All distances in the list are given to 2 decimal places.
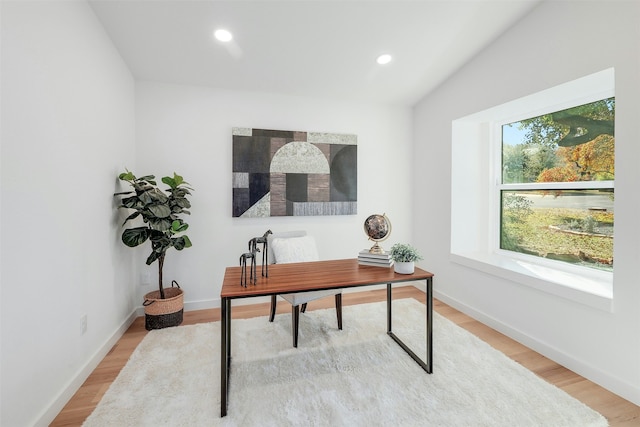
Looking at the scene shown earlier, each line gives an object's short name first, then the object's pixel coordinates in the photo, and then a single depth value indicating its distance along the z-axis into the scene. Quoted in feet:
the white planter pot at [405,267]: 6.22
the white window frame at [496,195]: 6.84
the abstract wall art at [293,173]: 10.05
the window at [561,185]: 7.07
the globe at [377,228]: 6.92
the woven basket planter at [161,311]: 8.32
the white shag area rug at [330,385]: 5.00
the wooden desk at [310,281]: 5.04
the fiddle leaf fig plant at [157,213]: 7.61
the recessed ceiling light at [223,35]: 7.38
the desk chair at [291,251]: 8.22
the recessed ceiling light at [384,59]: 8.64
